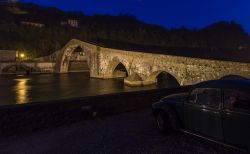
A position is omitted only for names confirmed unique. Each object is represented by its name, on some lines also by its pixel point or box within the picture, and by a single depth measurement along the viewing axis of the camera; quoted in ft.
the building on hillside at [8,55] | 187.31
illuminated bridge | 68.14
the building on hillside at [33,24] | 263.72
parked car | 12.55
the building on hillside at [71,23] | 305.50
